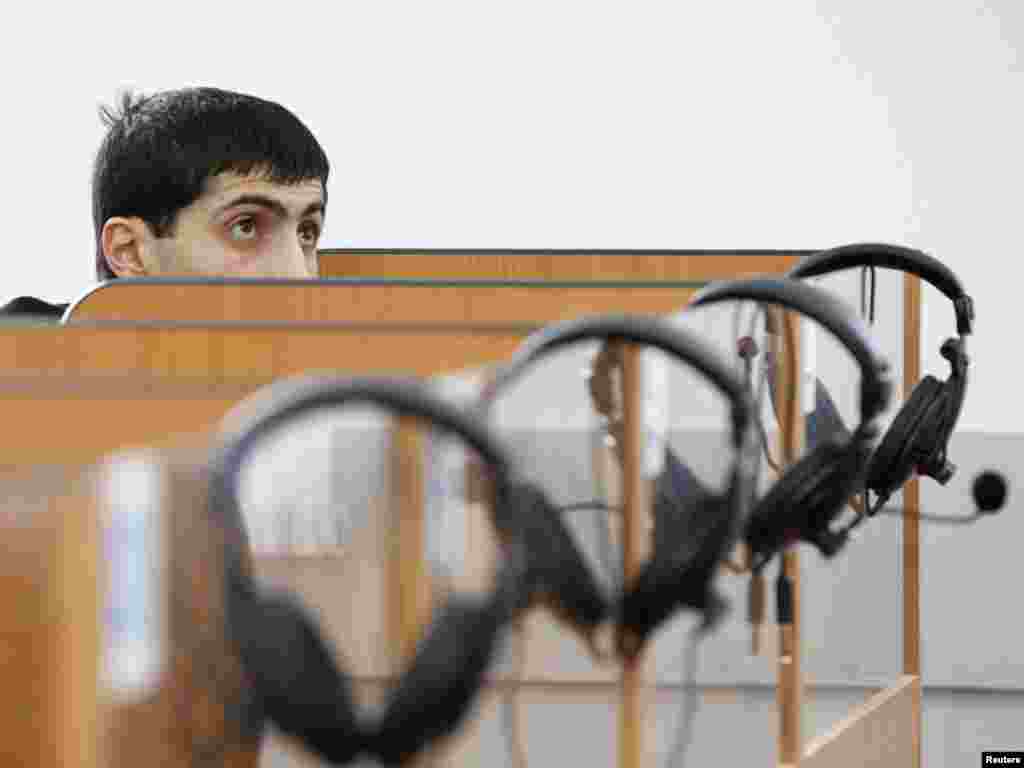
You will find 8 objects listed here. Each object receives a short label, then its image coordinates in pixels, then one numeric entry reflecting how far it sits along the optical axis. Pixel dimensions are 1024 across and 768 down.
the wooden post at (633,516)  3.19
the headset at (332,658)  2.29
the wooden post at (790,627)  3.77
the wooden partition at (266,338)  3.57
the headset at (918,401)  3.80
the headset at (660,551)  2.73
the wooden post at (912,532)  4.13
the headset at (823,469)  3.45
